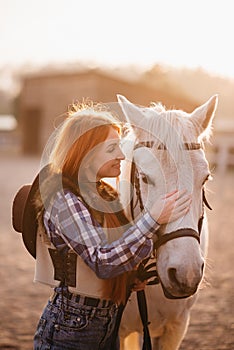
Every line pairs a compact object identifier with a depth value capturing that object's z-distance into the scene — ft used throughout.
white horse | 11.50
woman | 11.51
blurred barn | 113.15
